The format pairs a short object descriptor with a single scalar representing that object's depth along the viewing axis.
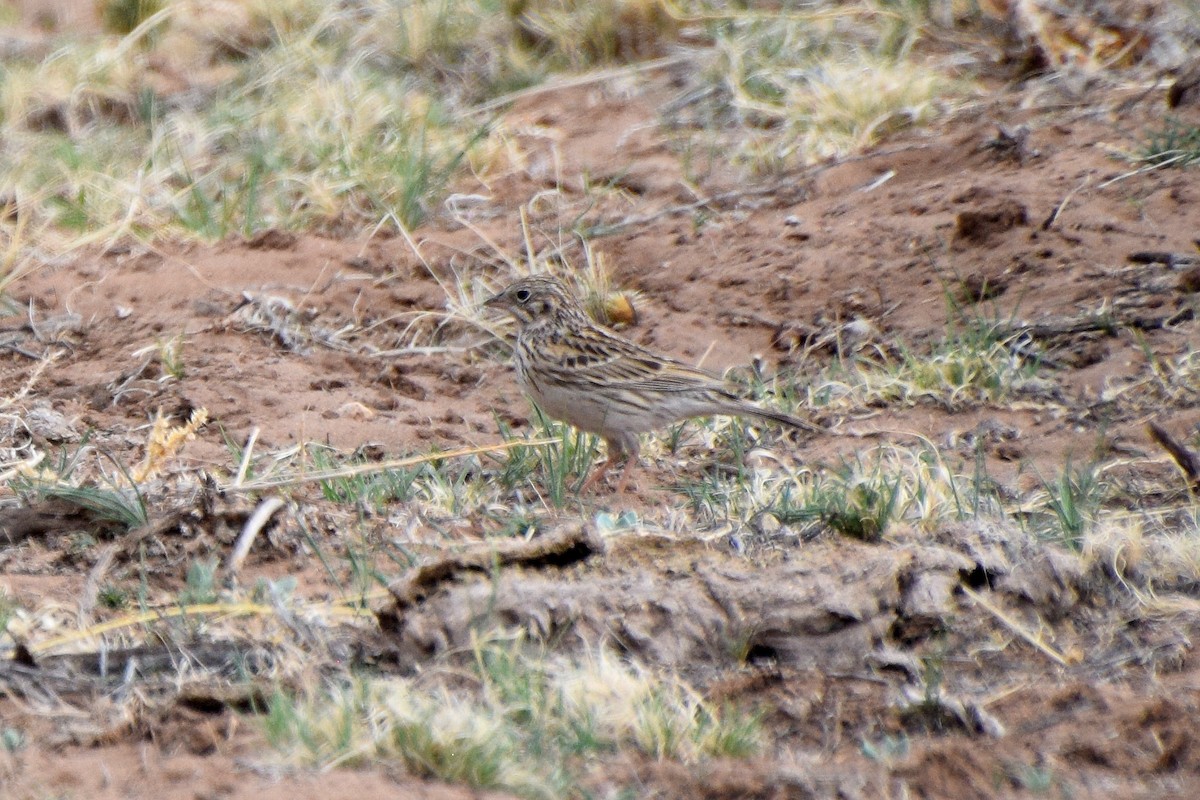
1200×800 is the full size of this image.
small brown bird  12.15
